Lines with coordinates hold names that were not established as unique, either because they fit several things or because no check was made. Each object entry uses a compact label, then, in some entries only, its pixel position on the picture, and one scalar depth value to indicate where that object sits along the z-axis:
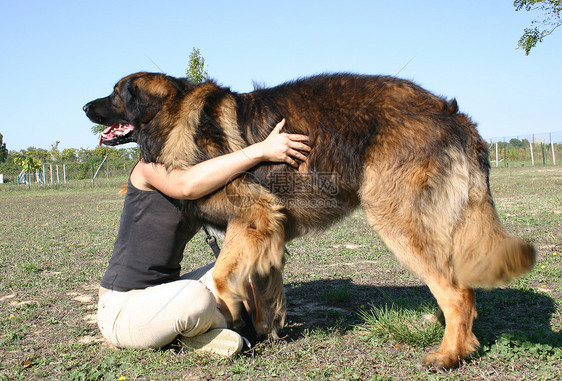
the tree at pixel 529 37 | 10.98
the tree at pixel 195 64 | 15.74
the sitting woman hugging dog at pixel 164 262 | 2.79
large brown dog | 2.63
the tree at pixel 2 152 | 58.38
